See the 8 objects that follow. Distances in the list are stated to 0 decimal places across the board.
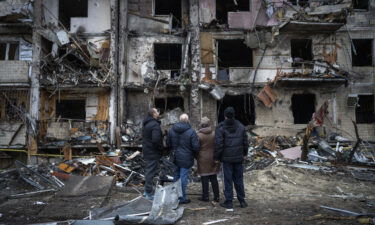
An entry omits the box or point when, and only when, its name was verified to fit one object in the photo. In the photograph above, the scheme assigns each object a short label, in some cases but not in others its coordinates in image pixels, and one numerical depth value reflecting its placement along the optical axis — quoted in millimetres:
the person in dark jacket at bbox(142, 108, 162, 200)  6016
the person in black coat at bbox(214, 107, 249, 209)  5477
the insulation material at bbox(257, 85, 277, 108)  15062
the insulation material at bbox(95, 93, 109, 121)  15086
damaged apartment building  14562
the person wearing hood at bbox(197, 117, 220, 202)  5941
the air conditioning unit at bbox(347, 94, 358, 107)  15046
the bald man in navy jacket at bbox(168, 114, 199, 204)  5824
